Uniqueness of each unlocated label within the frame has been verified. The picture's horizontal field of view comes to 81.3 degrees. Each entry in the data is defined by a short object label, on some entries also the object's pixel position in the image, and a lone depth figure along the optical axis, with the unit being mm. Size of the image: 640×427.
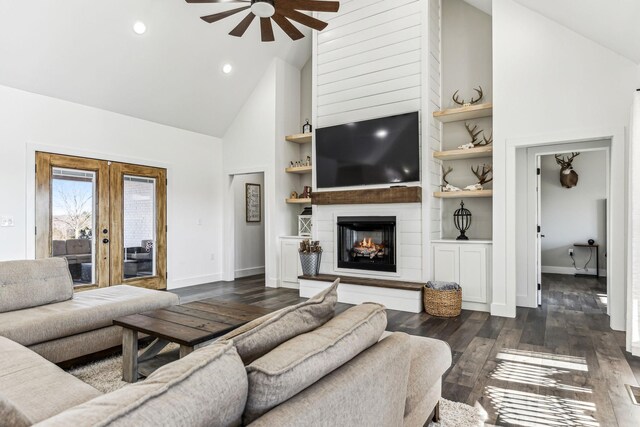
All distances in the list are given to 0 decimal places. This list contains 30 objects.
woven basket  4438
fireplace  5237
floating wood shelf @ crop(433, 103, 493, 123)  4805
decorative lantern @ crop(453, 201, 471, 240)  5234
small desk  6877
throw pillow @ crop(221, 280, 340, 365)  1123
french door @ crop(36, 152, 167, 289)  4871
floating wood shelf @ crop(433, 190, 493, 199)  4779
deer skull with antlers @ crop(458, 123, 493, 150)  5012
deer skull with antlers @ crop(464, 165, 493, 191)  4930
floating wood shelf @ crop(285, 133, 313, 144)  6367
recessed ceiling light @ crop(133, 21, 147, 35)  4773
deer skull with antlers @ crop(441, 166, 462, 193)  5105
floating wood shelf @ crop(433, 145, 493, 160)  4789
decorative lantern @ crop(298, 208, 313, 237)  6465
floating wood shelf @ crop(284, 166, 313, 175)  6290
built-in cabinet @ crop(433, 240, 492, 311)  4633
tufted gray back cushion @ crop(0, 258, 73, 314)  2920
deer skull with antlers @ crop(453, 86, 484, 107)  5122
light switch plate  4418
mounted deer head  7074
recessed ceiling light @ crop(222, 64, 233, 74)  6068
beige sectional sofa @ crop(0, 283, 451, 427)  765
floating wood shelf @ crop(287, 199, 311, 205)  6410
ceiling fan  3365
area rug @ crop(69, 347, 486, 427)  2160
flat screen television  5008
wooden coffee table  2361
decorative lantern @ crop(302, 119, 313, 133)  6551
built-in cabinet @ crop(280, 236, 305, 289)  6281
